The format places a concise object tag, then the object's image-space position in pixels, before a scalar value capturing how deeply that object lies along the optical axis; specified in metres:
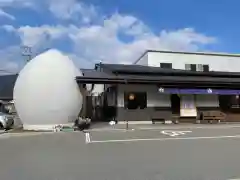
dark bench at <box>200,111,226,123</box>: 14.23
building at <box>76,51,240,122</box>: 13.67
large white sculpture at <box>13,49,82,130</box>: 11.40
